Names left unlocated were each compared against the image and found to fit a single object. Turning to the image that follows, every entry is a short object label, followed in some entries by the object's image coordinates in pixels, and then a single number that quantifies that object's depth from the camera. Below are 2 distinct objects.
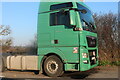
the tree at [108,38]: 12.35
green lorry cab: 7.37
